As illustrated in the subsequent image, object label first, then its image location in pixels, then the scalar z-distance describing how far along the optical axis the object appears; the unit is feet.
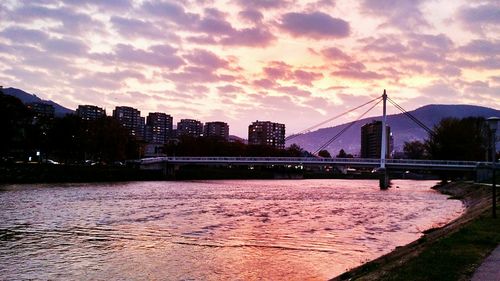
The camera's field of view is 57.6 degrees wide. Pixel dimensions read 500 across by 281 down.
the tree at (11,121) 240.73
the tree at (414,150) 555.53
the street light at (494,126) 67.92
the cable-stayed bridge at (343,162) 262.67
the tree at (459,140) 290.56
